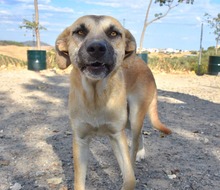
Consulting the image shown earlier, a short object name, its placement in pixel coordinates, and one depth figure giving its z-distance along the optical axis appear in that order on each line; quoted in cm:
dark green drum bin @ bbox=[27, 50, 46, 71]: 910
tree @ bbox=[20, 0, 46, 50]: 1053
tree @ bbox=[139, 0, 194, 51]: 1232
